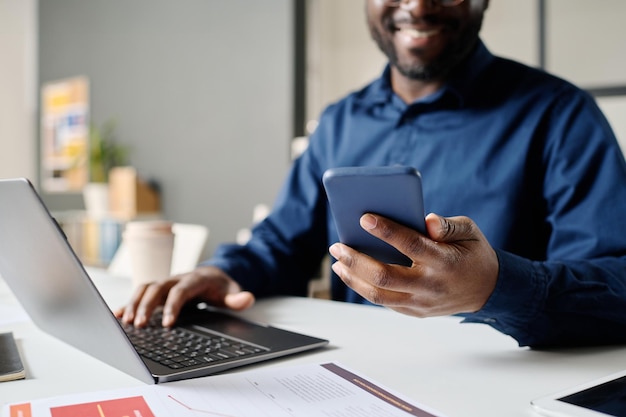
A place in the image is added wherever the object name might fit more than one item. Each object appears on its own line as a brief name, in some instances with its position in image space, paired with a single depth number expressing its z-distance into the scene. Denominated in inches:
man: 24.8
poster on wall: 189.9
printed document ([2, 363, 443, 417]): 21.0
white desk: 23.0
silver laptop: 23.8
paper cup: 44.5
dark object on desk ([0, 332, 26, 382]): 25.5
